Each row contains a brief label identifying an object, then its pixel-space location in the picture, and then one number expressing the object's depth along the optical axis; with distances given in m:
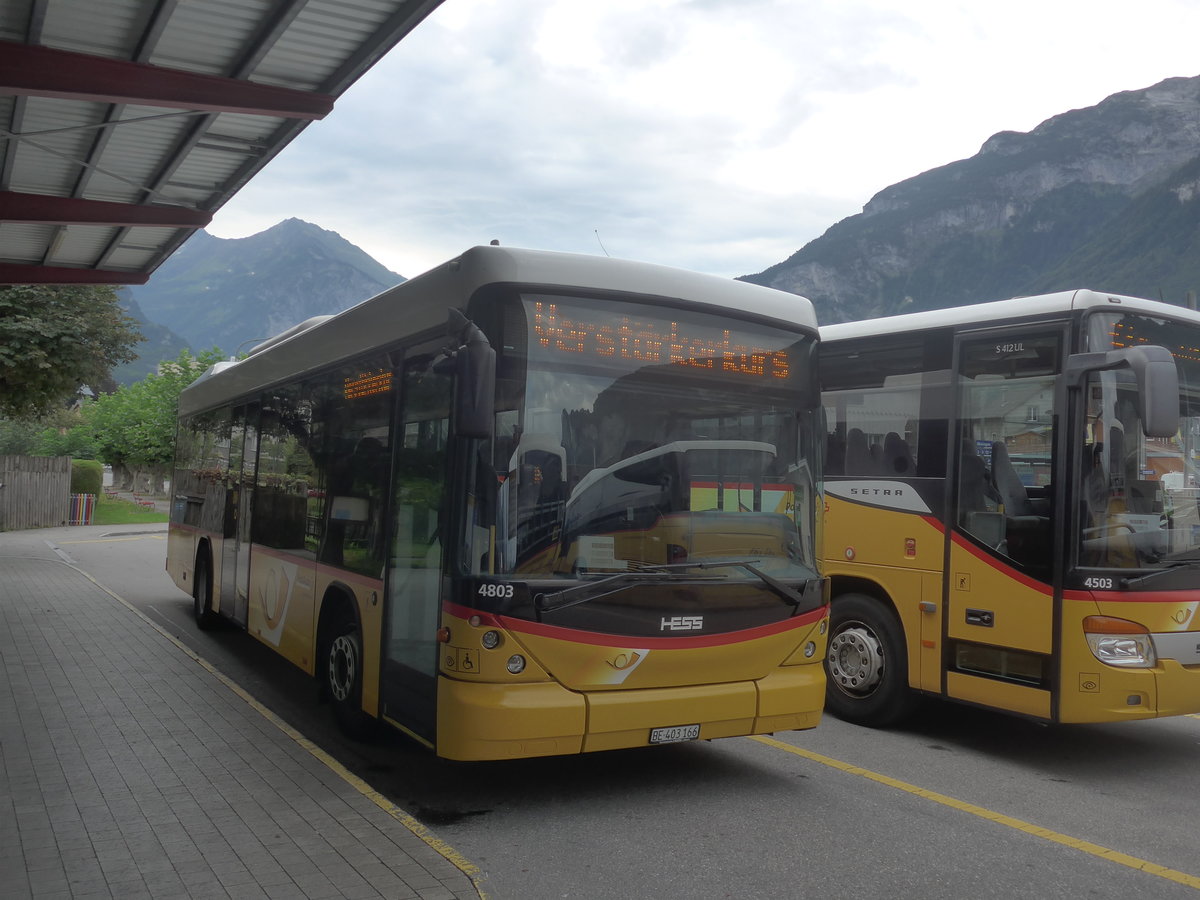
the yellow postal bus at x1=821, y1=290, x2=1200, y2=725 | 6.73
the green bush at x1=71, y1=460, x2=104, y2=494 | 42.69
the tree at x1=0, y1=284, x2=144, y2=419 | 20.91
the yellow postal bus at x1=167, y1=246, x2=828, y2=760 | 5.51
